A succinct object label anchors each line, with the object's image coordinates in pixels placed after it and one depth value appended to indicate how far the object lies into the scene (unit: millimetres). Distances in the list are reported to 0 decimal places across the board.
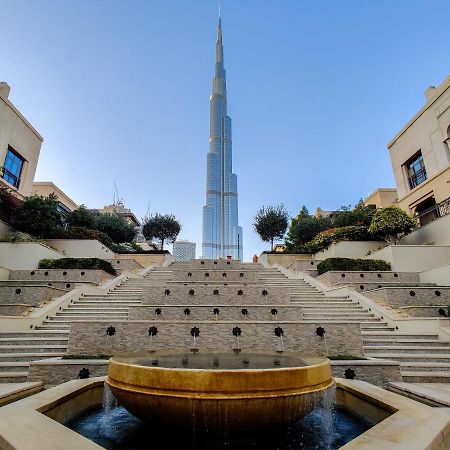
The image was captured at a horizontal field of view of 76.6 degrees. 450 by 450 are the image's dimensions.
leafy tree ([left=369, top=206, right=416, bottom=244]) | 16344
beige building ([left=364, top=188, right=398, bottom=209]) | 34031
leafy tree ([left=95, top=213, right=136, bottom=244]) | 26797
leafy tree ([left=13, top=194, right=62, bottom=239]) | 17312
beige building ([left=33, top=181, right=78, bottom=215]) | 33031
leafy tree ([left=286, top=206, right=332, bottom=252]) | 25828
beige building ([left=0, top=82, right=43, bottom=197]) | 21156
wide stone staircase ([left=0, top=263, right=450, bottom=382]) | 6021
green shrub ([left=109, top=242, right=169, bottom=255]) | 22578
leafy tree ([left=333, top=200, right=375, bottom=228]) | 21480
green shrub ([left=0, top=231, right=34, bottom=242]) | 14959
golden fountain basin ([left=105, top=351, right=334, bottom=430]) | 2455
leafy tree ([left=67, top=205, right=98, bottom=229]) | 23094
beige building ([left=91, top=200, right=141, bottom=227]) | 51422
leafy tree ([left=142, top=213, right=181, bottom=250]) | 32219
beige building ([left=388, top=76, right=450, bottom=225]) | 18078
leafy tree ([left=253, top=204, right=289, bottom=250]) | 28719
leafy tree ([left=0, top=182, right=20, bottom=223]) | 17359
